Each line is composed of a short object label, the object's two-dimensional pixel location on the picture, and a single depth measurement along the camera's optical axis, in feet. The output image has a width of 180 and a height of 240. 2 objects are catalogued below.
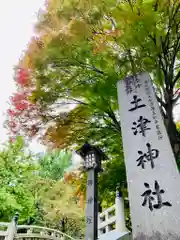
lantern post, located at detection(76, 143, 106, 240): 11.57
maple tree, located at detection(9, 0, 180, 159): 14.35
